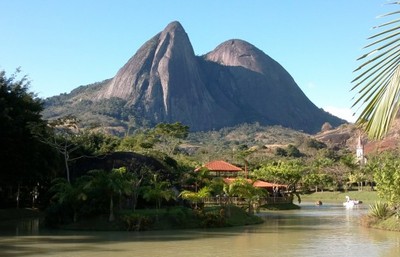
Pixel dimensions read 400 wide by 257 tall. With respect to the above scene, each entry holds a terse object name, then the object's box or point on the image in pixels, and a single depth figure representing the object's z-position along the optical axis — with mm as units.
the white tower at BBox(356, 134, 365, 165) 100712
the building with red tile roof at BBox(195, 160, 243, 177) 42688
